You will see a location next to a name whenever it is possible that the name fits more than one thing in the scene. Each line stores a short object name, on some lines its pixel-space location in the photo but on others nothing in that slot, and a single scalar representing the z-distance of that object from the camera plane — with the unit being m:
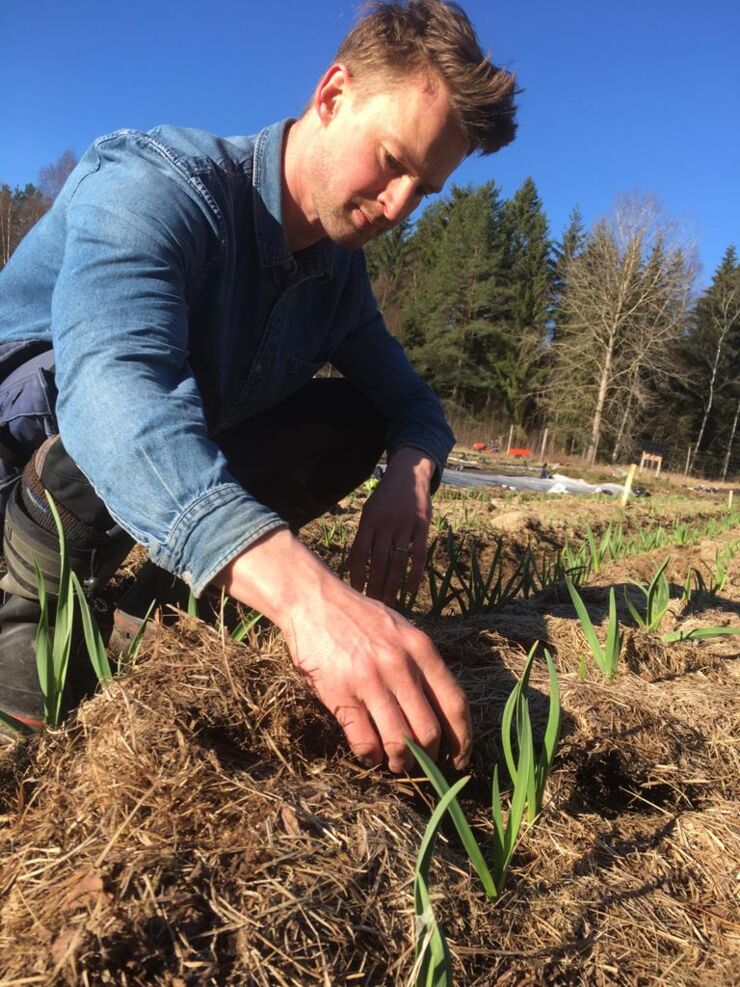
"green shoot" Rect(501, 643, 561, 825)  1.01
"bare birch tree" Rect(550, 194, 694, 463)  27.77
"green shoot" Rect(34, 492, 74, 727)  1.06
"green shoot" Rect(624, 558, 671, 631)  1.88
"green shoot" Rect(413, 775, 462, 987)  0.70
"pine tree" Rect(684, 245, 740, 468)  35.97
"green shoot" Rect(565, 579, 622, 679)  1.47
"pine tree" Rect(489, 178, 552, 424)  34.84
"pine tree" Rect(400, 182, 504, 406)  34.69
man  0.95
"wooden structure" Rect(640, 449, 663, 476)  26.67
